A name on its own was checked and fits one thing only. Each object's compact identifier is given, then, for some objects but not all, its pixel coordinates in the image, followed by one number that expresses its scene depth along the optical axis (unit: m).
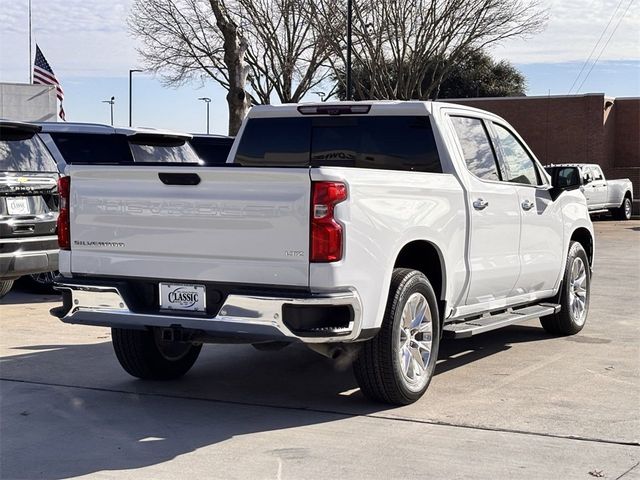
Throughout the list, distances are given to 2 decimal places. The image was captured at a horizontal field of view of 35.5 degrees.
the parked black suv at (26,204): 10.16
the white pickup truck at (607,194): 29.73
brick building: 39.69
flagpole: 41.67
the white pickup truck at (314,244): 5.98
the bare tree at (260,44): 31.67
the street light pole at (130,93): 65.15
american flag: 38.94
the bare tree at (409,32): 32.50
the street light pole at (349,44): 29.04
